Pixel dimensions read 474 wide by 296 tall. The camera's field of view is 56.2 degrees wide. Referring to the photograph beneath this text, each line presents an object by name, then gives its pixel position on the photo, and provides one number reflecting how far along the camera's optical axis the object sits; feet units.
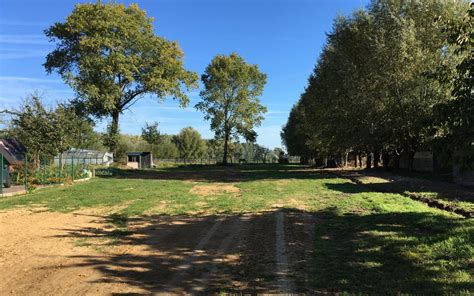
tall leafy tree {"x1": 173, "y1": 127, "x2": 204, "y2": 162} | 396.37
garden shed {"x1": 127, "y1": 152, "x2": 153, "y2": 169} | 222.07
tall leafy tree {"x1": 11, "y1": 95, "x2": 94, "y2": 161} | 100.37
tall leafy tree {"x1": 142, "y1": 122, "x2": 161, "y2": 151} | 279.49
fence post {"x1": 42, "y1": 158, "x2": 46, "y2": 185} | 82.27
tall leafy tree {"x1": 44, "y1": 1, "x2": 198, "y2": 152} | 139.03
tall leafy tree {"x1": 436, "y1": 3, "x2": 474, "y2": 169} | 20.40
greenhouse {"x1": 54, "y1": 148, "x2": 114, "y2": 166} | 177.68
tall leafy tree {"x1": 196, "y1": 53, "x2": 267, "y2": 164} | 241.14
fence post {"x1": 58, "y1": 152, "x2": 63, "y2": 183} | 85.27
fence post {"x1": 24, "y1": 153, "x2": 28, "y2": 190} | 71.40
